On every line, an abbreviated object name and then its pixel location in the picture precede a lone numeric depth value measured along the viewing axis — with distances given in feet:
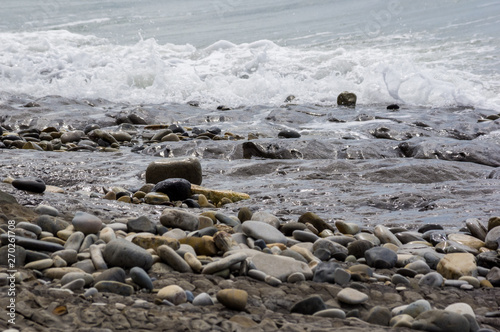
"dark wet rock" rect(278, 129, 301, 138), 44.24
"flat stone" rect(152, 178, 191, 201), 26.68
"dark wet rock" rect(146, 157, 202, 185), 29.48
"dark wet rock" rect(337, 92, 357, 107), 63.35
